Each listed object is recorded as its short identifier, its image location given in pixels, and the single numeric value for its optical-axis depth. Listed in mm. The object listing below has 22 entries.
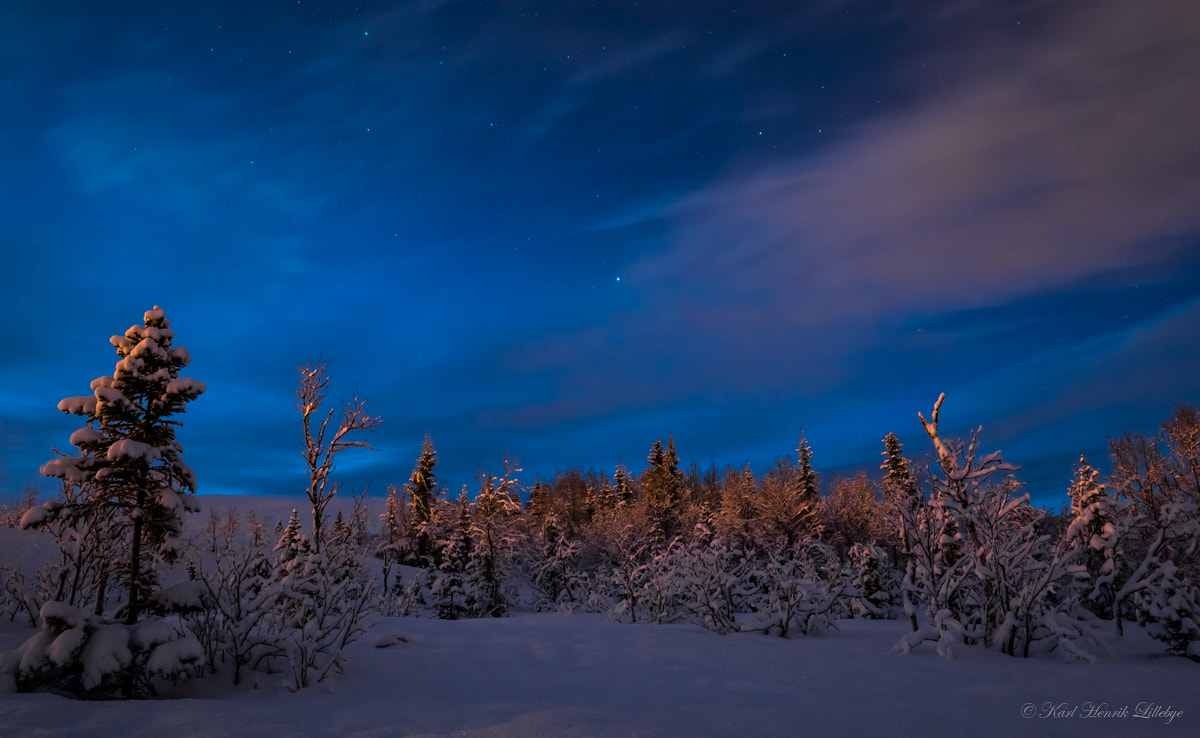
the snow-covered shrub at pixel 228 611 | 7258
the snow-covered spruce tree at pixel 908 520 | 9664
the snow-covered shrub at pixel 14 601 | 7965
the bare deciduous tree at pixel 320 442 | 14438
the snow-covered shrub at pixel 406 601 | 23242
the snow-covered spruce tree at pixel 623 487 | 60531
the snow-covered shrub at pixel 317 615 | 7039
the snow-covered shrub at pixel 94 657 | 6090
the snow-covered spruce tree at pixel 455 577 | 25047
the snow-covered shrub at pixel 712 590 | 11875
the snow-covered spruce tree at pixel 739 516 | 35781
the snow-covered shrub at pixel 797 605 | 11227
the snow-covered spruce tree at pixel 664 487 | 45062
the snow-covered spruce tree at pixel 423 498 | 43281
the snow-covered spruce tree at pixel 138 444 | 7434
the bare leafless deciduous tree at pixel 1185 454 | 22141
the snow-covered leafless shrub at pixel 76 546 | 7246
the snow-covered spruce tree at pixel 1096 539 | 10055
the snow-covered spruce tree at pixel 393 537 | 40406
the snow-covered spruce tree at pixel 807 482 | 38400
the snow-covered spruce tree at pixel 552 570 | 28719
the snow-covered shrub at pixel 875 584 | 19203
